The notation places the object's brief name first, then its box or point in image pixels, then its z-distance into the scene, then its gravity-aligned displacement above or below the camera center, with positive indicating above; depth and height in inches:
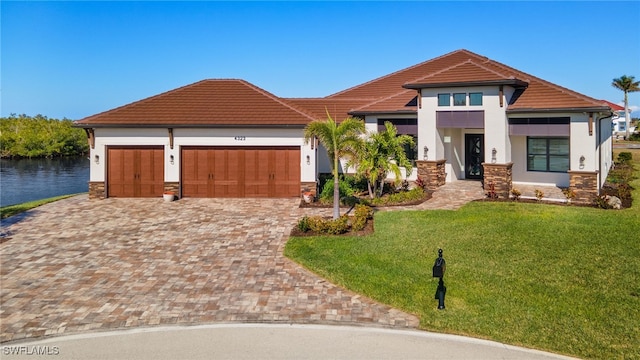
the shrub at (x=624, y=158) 1215.6 +44.0
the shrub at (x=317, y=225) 543.2 -57.2
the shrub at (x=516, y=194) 695.7 -28.2
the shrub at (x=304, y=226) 548.9 -58.8
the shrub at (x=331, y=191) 752.3 -25.9
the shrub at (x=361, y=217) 556.7 -51.5
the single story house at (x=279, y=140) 768.9 +58.8
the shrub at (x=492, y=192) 717.9 -26.2
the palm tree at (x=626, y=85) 2842.5 +541.4
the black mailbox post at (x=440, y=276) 326.3 -69.3
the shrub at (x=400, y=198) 718.6 -35.4
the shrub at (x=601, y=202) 636.7 -37.6
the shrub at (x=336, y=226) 541.6 -59.2
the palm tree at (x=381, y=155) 722.2 +30.5
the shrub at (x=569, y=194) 684.7 -27.7
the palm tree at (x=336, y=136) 602.9 +49.5
